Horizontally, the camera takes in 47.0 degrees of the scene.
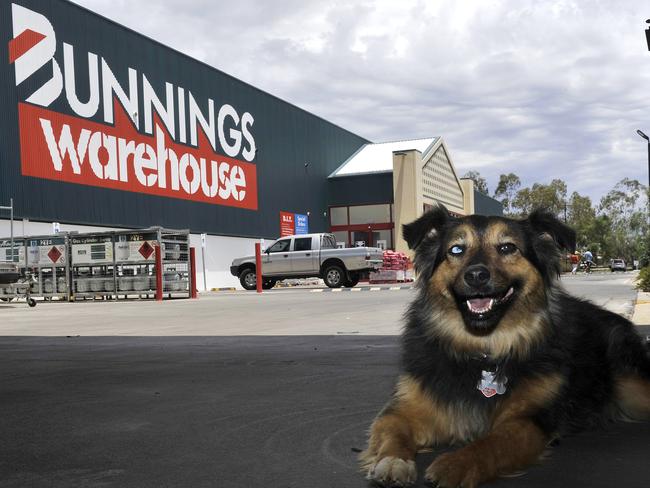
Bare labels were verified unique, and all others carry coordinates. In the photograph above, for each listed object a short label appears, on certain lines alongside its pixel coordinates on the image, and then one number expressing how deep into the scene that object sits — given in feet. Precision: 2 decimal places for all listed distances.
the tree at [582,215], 370.73
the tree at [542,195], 343.05
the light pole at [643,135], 62.64
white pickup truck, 102.22
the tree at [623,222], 380.99
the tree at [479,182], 357.65
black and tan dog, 12.69
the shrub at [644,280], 62.34
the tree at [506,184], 352.49
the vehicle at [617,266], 265.54
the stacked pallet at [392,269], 116.98
